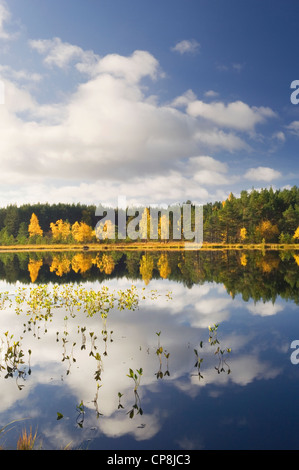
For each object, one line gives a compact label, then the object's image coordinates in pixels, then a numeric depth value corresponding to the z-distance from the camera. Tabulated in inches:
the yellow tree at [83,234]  4284.0
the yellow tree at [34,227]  5270.7
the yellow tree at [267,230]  3846.0
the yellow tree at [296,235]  3531.0
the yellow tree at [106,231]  4960.1
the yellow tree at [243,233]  3843.5
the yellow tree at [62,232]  4559.8
